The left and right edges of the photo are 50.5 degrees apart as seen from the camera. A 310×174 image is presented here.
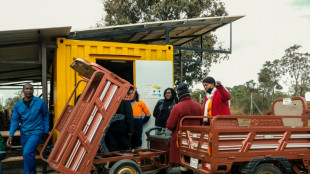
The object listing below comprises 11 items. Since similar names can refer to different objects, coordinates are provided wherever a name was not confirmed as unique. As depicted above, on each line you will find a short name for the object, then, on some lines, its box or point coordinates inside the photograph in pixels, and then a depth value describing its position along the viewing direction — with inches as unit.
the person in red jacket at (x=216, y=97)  216.1
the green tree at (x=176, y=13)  714.8
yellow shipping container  291.4
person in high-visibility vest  292.8
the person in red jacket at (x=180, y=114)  222.8
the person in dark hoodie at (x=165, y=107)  281.6
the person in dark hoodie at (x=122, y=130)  245.6
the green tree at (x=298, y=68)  1021.2
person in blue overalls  231.3
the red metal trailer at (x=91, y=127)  192.5
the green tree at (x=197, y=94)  1031.0
